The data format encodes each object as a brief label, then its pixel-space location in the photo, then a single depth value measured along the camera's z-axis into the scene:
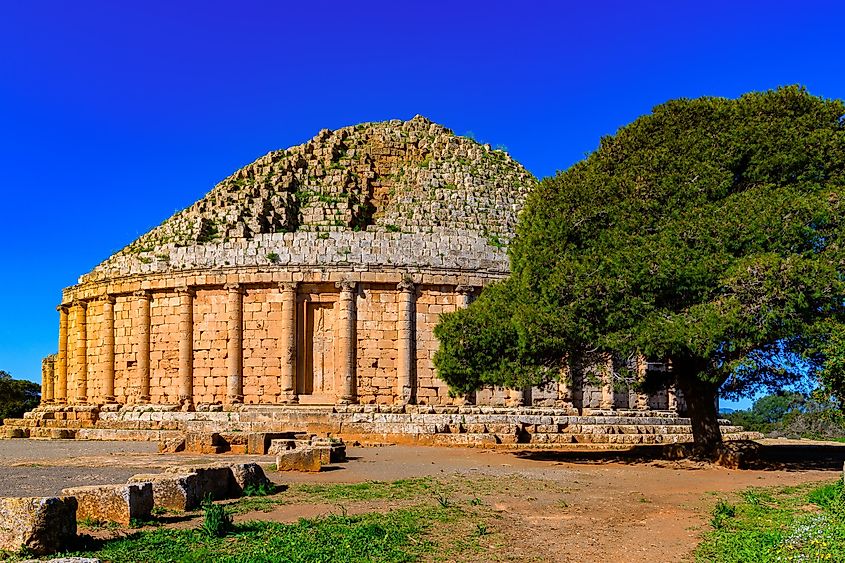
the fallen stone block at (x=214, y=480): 13.76
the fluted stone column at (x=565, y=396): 33.61
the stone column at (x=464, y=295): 33.84
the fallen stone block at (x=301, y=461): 19.42
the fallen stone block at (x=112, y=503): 11.52
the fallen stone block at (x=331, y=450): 20.91
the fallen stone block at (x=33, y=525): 9.44
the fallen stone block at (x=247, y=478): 14.76
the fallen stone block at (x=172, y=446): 24.23
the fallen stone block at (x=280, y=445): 23.21
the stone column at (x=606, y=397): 33.97
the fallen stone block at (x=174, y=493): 12.66
